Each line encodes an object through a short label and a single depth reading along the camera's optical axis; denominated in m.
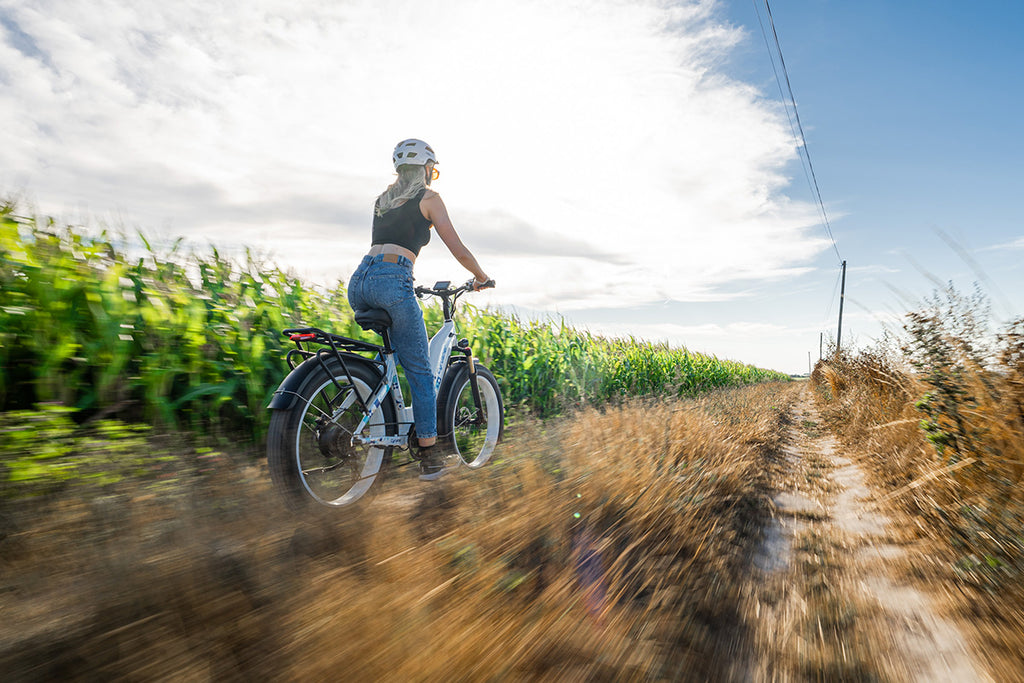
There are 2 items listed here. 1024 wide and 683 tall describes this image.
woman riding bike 3.43
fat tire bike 2.78
